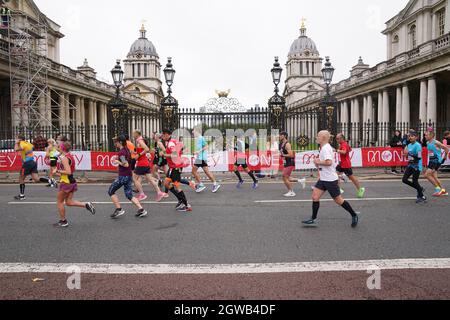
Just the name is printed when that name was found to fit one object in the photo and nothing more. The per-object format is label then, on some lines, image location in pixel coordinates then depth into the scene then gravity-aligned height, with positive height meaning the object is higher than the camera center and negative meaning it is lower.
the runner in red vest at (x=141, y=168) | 9.82 -0.39
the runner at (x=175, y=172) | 8.44 -0.44
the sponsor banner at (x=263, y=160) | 15.93 -0.40
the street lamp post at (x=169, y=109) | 18.51 +2.16
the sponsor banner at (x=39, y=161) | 16.36 -0.25
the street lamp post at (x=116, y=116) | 18.07 +1.77
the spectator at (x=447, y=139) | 14.60 +0.32
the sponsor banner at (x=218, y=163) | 16.55 -0.50
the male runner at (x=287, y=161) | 10.77 -0.31
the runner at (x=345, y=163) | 10.27 -0.38
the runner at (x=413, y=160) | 9.46 -0.30
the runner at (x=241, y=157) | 12.65 -0.21
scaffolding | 29.17 +6.58
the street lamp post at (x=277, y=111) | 18.89 +1.95
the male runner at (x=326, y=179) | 6.75 -0.53
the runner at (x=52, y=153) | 12.58 +0.05
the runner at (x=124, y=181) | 7.91 -0.58
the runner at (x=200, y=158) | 11.72 -0.20
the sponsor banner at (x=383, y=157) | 16.33 -0.38
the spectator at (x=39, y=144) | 17.23 +0.48
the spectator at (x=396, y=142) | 16.47 +0.28
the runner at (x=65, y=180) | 7.11 -0.48
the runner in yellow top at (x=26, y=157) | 10.96 -0.06
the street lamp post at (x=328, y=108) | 18.22 +1.99
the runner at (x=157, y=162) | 12.22 -0.30
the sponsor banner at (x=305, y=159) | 16.48 -0.40
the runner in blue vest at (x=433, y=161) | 10.14 -0.36
